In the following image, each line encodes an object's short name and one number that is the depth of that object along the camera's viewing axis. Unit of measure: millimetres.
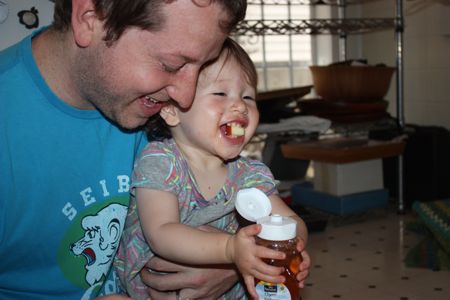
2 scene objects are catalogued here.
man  884
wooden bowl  2438
